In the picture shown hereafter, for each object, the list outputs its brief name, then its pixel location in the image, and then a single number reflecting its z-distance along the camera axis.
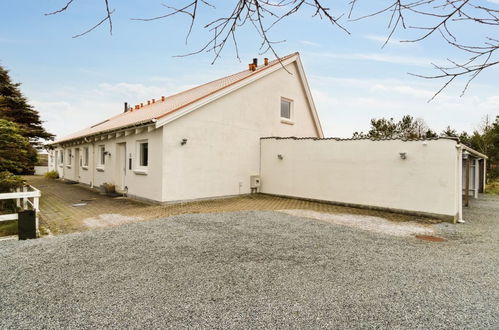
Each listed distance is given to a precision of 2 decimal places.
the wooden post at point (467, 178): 11.31
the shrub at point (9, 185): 7.74
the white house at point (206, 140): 9.88
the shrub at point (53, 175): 22.36
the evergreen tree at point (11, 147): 7.78
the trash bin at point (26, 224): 5.41
